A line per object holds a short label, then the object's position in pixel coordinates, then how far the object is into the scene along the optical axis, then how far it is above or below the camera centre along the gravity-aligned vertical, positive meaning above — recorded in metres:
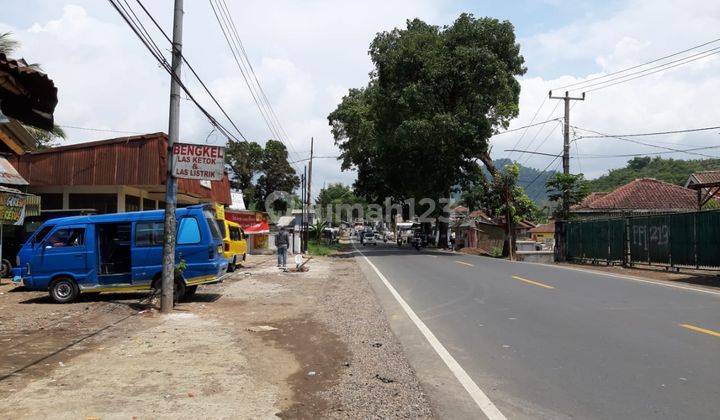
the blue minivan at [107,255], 12.64 -0.55
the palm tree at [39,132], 17.52 +5.37
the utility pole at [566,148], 31.12 +4.83
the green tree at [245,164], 60.75 +7.33
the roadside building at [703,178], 20.15 +2.45
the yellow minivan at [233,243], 21.55 -0.42
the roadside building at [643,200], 42.09 +2.67
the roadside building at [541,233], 73.12 +0.23
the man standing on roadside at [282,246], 23.25 -0.55
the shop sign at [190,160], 11.04 +1.38
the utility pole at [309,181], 46.44 +4.30
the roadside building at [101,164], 20.89 +2.45
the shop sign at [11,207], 15.16 +0.64
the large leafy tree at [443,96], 34.22 +8.60
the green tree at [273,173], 62.59 +6.59
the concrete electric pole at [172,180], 10.99 +1.01
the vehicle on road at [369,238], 73.75 -0.64
